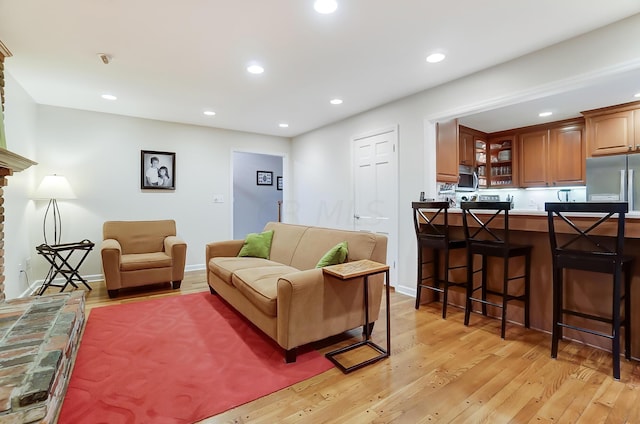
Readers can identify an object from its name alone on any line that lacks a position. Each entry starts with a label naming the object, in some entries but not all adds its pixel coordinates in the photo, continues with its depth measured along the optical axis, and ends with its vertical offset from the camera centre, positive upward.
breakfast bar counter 2.18 -0.61
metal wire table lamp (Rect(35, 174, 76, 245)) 3.71 +0.27
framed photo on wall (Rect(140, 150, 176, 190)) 4.77 +0.64
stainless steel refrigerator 3.80 +0.37
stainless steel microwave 4.92 +0.49
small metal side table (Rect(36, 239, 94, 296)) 3.62 -0.61
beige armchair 3.57 -0.58
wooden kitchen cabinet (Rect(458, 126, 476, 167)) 4.95 +1.00
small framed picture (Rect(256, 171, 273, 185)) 7.27 +0.77
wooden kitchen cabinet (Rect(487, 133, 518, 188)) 5.33 +0.85
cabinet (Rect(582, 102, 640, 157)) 3.91 +1.04
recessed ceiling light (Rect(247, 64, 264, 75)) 2.99 +1.40
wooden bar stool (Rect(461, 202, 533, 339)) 2.54 -0.34
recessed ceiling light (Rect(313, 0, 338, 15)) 2.03 +1.37
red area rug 1.66 -1.06
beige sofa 2.09 -0.62
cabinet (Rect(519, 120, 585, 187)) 4.63 +0.83
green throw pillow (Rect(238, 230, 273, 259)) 3.65 -0.44
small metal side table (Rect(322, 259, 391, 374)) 2.03 -0.50
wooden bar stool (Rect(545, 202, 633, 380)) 1.94 -0.33
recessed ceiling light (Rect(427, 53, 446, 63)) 2.75 +1.38
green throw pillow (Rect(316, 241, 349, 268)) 2.41 -0.38
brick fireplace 1.30 -0.75
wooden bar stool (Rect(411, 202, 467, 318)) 2.99 -0.33
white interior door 3.98 +0.32
